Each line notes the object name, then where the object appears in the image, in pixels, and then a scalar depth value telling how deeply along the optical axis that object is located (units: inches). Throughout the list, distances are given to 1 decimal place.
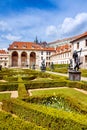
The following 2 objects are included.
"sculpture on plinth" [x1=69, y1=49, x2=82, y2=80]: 324.7
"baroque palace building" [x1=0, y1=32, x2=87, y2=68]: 1304.5
